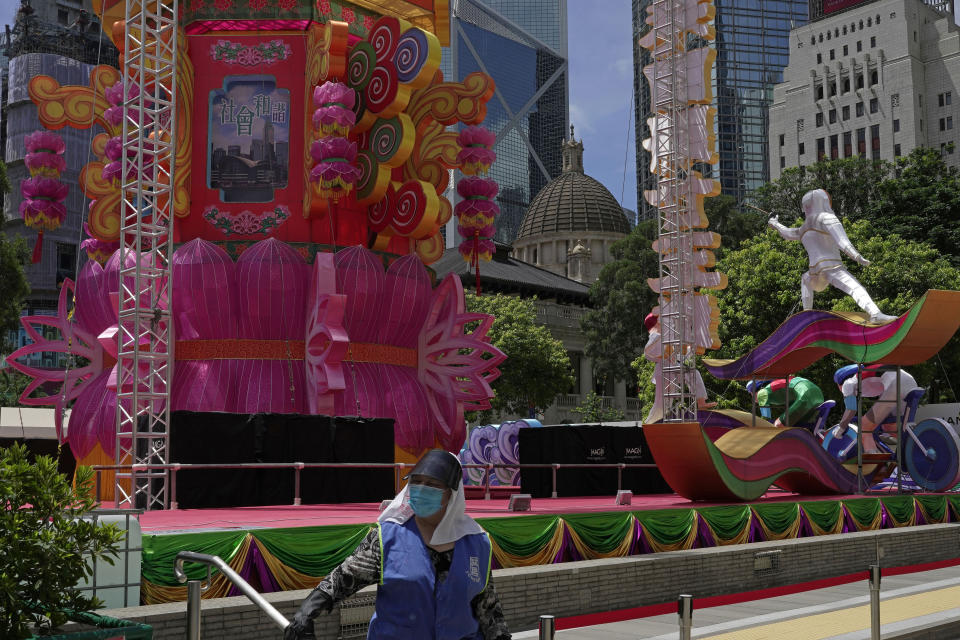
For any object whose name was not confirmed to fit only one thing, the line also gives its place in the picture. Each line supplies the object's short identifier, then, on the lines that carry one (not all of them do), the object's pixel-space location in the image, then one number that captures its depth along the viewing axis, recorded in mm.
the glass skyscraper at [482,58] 189500
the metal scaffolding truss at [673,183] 25188
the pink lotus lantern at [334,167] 25047
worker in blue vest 5379
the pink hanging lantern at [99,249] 28500
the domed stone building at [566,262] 71500
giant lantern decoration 26109
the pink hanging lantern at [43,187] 27344
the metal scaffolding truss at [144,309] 20141
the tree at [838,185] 59969
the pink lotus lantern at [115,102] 27016
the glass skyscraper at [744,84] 159375
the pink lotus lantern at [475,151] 28875
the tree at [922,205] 55281
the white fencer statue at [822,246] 26359
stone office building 102312
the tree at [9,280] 41219
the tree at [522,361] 55438
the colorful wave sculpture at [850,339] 22766
